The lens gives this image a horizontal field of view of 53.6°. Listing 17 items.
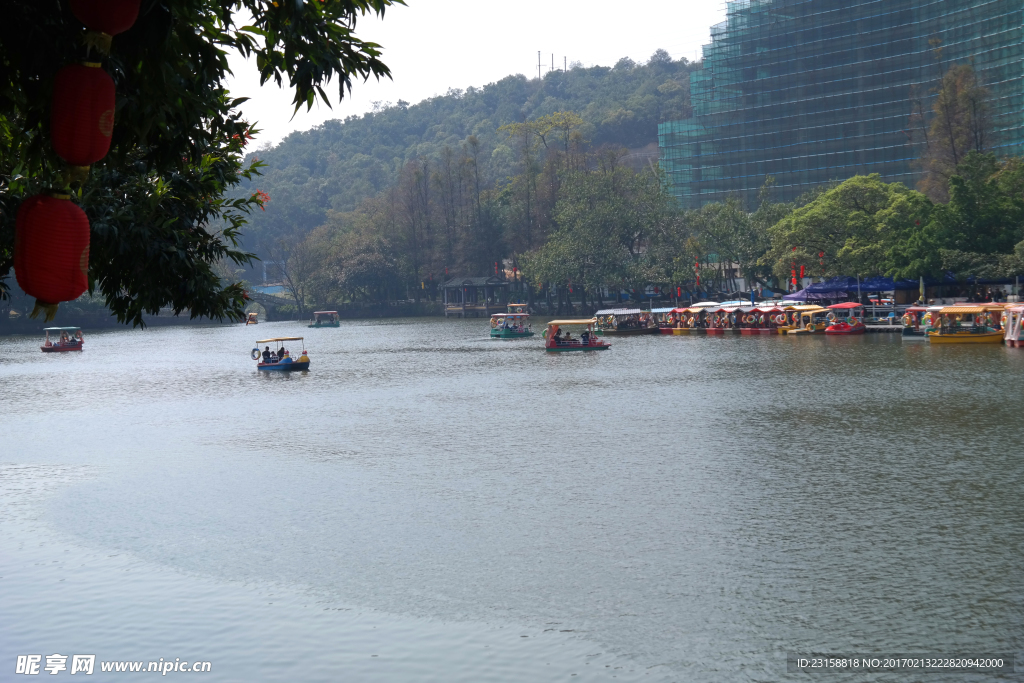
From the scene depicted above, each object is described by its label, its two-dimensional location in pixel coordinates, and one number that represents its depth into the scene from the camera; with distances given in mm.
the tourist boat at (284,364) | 59594
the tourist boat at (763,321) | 77938
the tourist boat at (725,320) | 80062
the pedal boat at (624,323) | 85250
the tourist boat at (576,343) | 66438
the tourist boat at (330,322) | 123100
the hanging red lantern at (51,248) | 6773
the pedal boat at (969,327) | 59250
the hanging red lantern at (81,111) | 6414
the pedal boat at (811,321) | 73044
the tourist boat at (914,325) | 64125
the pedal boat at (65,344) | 81062
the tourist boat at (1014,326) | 56219
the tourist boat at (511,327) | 83906
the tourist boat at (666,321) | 83312
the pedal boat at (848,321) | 70375
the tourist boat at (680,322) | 82094
